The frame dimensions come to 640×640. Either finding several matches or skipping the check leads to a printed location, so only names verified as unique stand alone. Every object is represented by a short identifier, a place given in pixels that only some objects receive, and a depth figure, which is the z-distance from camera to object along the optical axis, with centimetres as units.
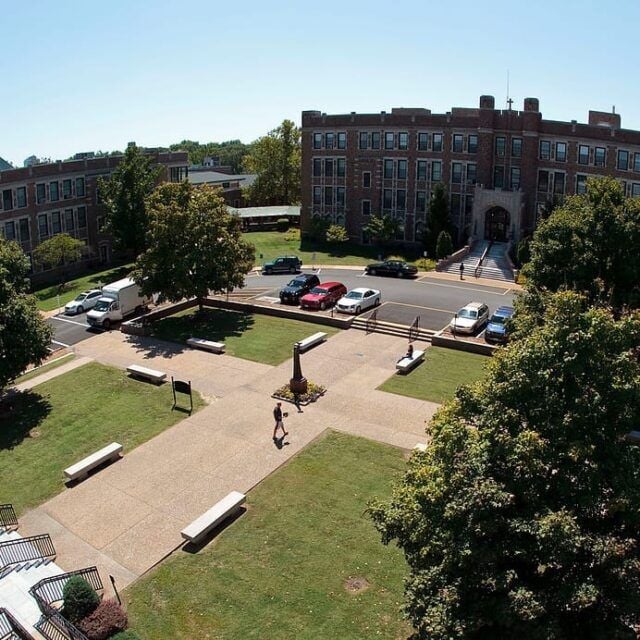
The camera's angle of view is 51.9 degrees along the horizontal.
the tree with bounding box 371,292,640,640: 1145
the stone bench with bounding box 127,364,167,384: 3156
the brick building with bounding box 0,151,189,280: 5641
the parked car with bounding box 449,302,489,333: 3622
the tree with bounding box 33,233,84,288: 5594
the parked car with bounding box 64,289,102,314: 4688
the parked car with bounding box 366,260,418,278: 5122
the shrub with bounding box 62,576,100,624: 1599
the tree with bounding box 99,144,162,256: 5878
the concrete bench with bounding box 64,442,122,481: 2331
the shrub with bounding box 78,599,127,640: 1559
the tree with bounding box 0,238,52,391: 2872
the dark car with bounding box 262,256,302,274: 5450
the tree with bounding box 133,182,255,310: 3909
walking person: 2492
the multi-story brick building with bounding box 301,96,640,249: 5391
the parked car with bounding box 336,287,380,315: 4069
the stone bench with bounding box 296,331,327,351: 3475
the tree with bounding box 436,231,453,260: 5550
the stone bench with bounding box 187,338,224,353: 3547
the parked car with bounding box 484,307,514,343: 3444
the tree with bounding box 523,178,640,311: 2805
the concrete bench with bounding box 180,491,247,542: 1916
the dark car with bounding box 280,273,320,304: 4400
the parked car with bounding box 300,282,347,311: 4191
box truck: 4184
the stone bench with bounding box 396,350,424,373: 3145
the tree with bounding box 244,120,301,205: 8844
